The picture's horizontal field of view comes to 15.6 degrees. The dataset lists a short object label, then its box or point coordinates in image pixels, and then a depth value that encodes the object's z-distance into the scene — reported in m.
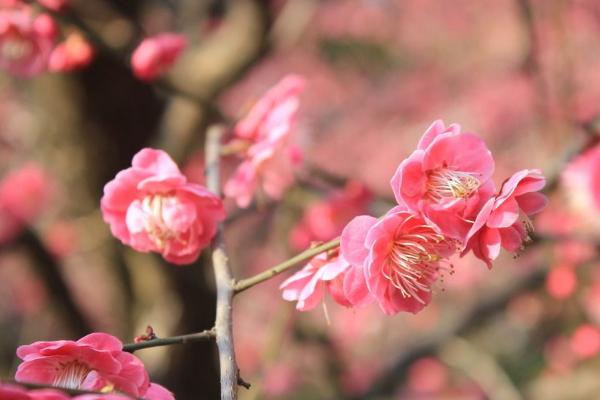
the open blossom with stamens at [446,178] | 0.46
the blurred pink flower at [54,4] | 0.59
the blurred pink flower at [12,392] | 0.41
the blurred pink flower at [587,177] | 0.80
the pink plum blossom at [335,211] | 0.71
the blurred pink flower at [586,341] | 1.25
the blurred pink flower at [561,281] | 1.02
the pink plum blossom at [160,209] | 0.50
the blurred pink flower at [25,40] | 0.59
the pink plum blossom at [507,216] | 0.46
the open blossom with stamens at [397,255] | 0.46
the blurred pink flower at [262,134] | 0.56
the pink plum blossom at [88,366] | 0.44
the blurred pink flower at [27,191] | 1.17
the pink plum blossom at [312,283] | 0.47
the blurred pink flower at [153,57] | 0.58
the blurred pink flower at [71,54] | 0.60
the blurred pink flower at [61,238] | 1.00
